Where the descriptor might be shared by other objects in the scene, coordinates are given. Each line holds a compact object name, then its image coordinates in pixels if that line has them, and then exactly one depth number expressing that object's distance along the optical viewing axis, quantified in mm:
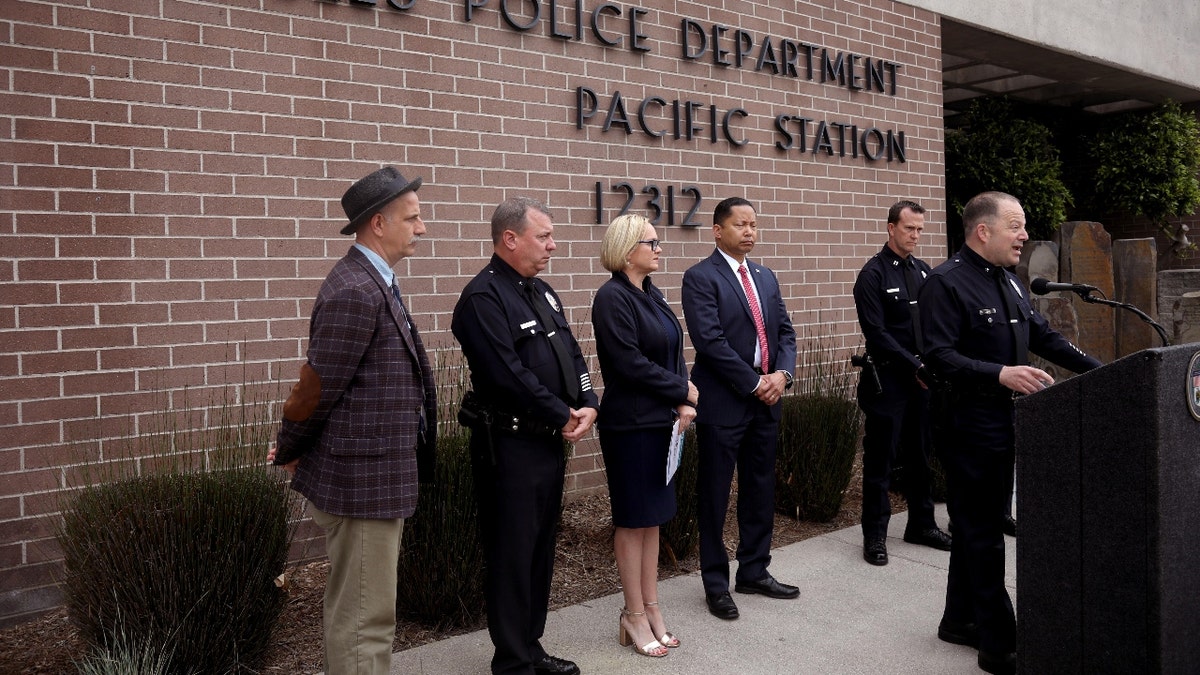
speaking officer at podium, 4098
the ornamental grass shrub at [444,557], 4582
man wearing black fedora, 3107
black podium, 3113
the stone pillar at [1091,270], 9023
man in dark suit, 4852
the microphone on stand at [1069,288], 3702
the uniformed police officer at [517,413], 3750
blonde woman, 4254
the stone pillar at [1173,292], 9453
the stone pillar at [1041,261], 9297
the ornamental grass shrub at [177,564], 3773
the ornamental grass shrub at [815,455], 6555
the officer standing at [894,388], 5809
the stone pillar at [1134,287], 9422
